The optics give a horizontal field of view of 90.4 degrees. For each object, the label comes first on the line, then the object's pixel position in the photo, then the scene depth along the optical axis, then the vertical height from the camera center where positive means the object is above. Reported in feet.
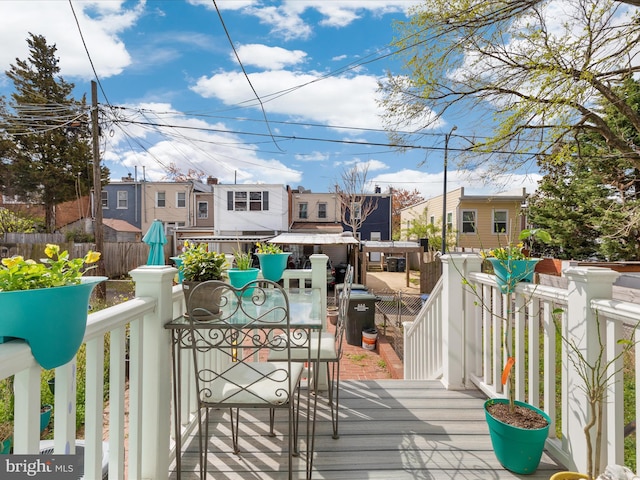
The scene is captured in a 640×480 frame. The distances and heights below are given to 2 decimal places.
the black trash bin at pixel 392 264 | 61.52 -4.96
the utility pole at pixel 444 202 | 38.36 +4.71
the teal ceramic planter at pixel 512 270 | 6.37 -0.65
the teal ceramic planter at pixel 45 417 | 9.06 -5.15
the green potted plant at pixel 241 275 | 7.33 -0.85
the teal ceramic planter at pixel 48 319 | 2.33 -0.62
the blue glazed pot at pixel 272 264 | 8.68 -0.70
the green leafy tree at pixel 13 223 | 50.70 +2.76
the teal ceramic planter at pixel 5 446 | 5.93 -4.23
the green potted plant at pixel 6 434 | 6.52 -4.78
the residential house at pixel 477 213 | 50.88 +4.25
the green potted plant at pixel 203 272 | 5.56 -0.64
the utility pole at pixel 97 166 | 28.66 +6.70
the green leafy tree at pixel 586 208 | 28.76 +3.61
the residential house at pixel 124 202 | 67.31 +7.90
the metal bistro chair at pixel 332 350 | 7.00 -2.55
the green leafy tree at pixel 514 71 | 13.28 +8.24
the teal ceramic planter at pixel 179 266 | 6.58 -0.58
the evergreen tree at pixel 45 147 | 53.42 +15.88
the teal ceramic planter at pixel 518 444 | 5.29 -3.54
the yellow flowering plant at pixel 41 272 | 2.35 -0.27
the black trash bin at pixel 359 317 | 21.11 -5.24
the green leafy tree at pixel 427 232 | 54.90 +1.35
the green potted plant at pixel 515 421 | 5.34 -3.17
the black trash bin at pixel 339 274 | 47.16 -5.38
